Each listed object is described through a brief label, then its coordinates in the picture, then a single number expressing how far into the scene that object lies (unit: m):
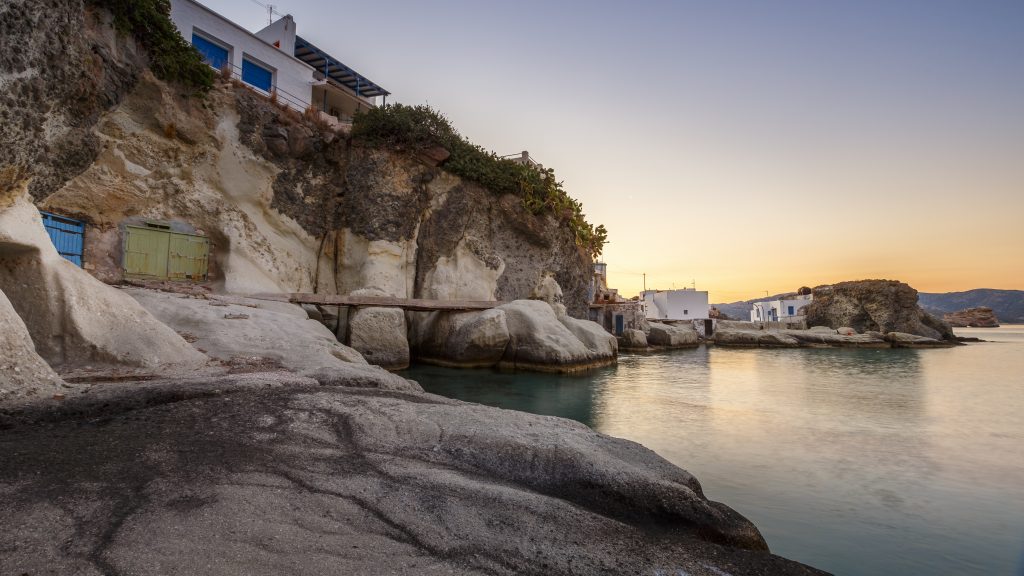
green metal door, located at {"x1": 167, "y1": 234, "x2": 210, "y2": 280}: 14.81
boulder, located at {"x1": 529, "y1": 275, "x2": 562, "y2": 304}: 22.97
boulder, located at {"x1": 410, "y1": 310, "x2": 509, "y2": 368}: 16.19
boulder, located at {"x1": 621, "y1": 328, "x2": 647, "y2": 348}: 29.81
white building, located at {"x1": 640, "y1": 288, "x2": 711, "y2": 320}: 67.06
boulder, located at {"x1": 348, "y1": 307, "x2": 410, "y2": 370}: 14.77
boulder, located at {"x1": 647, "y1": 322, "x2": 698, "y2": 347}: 31.97
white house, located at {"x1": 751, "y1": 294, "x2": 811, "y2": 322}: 73.50
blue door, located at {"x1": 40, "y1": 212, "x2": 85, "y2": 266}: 12.30
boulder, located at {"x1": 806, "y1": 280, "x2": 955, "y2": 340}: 42.81
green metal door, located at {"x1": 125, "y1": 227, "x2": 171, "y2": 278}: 14.00
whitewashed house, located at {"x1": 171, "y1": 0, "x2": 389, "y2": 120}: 18.53
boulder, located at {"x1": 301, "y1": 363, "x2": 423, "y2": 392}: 6.20
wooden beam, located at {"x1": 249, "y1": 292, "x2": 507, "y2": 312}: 13.60
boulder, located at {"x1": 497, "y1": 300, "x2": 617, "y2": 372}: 16.17
